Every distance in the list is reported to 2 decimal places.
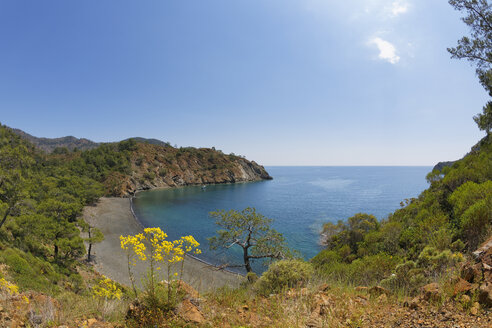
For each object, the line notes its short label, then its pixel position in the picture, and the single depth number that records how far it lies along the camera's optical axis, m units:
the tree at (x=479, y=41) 10.30
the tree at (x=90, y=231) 22.92
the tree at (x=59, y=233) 18.91
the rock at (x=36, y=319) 3.47
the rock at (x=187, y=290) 4.17
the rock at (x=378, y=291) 4.41
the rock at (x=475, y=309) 2.84
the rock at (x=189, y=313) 3.67
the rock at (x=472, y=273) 3.39
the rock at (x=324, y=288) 4.63
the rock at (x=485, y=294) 2.87
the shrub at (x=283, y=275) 5.94
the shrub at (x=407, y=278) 5.02
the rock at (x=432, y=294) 3.36
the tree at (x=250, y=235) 13.79
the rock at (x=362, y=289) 4.65
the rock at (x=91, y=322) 3.60
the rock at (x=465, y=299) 3.05
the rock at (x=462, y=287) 3.24
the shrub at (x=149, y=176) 88.52
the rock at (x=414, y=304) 3.38
